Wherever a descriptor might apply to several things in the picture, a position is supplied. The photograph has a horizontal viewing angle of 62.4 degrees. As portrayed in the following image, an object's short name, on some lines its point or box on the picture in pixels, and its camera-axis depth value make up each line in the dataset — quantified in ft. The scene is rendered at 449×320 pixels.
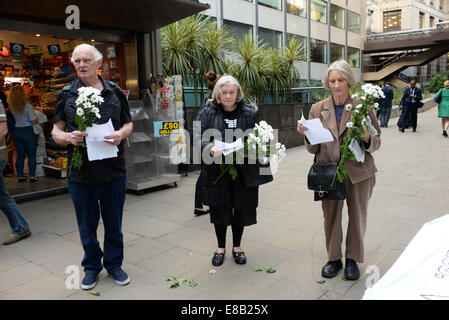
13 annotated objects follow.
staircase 103.96
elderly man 9.16
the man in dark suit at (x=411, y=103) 39.45
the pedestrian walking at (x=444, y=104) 35.45
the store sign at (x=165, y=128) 19.68
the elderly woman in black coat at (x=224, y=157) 10.25
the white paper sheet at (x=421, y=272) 4.48
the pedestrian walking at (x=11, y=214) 12.72
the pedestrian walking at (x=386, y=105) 42.98
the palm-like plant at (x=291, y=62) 36.96
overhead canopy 16.17
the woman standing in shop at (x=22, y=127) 21.39
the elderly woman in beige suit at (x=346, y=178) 9.26
